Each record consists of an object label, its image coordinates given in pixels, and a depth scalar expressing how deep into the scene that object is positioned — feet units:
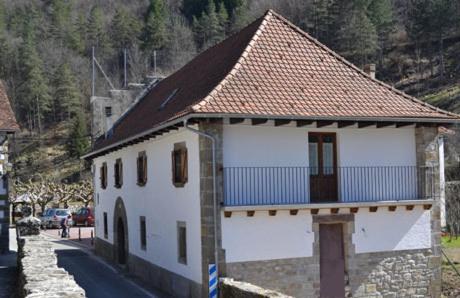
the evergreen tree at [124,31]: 300.81
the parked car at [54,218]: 146.16
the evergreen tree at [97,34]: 302.37
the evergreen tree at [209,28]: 288.30
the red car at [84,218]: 149.59
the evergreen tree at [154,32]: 294.05
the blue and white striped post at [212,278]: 48.78
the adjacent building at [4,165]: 76.74
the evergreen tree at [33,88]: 264.52
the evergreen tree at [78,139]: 233.96
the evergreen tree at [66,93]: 266.98
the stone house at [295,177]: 50.24
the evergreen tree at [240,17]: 275.59
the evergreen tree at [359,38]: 228.84
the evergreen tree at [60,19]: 301.43
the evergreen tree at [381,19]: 238.68
